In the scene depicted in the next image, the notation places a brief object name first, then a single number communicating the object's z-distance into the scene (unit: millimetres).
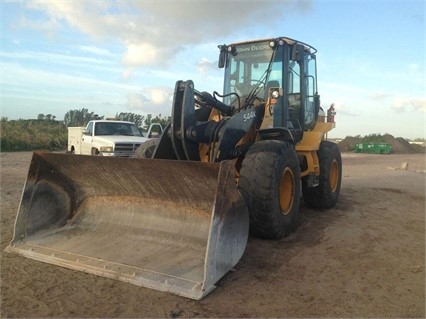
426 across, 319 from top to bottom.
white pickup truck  12016
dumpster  42000
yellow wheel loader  4094
